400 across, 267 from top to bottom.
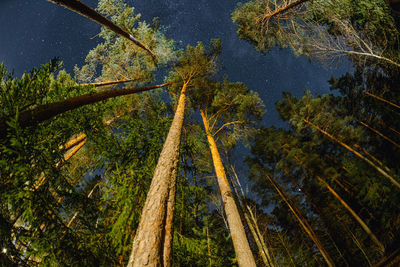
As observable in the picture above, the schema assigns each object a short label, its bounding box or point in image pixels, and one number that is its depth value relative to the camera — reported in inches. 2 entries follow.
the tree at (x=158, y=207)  70.2
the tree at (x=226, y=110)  279.5
